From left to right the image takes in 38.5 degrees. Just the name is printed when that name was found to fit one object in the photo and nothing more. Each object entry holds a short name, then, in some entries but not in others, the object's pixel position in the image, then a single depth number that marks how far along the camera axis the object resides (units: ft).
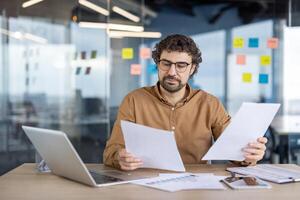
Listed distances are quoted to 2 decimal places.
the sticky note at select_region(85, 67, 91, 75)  16.76
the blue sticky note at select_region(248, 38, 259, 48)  17.66
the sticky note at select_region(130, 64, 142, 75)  17.63
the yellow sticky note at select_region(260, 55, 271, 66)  17.37
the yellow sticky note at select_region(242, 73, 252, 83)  17.78
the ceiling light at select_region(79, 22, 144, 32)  16.72
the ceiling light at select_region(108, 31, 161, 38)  16.98
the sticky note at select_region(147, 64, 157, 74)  17.75
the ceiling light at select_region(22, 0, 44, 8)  16.76
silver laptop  4.82
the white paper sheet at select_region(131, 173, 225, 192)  4.93
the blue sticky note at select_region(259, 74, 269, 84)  17.46
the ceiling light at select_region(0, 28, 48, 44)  16.46
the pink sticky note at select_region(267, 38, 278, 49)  17.29
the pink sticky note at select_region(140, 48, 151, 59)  17.71
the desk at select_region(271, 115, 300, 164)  16.87
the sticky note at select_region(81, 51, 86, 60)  16.84
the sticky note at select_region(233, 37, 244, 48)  18.02
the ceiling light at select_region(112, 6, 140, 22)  16.94
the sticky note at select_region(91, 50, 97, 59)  16.84
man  6.82
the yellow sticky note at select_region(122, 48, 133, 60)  17.38
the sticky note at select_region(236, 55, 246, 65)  17.84
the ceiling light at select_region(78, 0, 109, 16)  16.51
